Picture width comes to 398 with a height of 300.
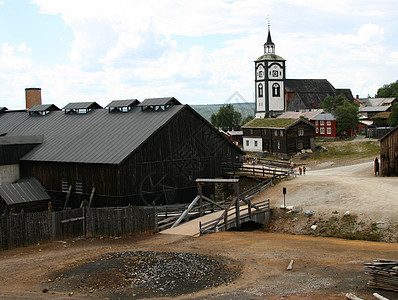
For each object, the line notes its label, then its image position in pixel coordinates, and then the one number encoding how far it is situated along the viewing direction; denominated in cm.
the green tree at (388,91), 14948
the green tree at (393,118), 7938
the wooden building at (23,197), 3603
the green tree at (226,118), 11031
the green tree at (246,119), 11535
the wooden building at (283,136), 7156
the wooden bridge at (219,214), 3157
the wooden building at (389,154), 4275
